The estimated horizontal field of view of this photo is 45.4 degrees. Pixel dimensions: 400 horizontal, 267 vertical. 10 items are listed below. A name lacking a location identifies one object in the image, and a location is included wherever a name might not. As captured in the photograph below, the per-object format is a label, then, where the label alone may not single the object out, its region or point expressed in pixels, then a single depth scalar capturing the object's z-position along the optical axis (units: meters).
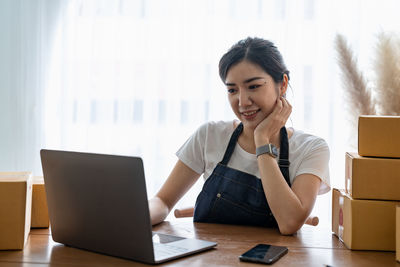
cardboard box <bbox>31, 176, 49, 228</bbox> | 1.47
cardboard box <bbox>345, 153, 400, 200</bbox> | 1.30
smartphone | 1.14
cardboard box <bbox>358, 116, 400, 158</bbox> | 1.30
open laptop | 1.06
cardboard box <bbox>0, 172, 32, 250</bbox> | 1.24
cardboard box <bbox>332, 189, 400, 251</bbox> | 1.30
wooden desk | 1.14
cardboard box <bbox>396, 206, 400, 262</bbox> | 1.19
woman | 1.65
